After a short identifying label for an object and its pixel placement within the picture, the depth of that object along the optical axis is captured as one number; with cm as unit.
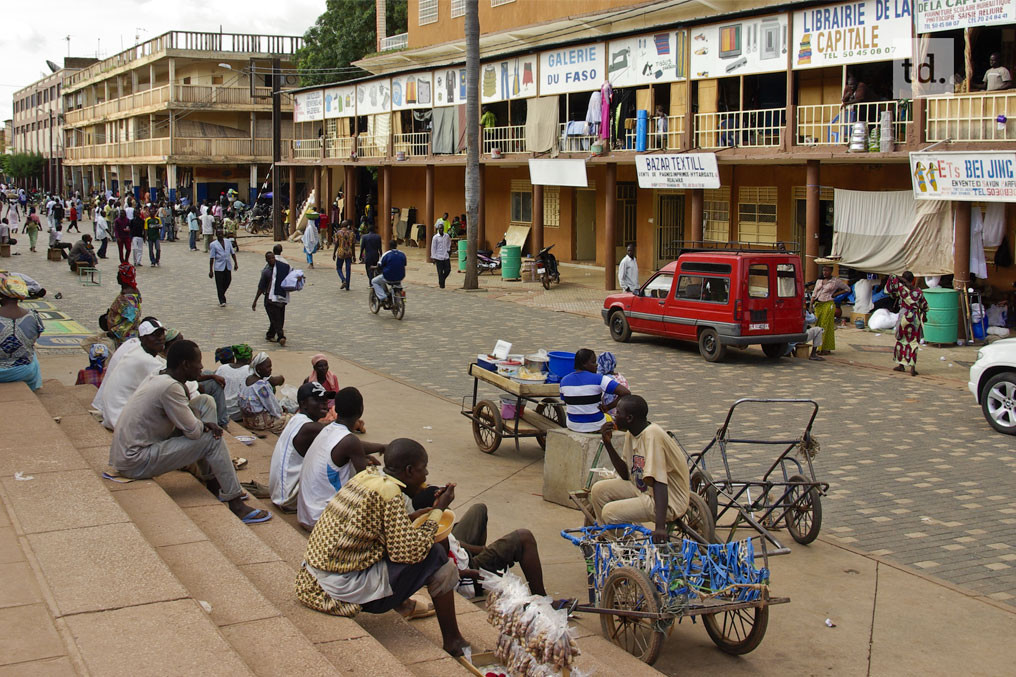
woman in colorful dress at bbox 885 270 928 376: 1551
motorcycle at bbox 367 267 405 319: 2136
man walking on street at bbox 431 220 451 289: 2770
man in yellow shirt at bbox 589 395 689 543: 657
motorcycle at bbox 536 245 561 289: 2772
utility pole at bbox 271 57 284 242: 4431
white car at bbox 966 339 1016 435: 1209
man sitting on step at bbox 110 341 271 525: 750
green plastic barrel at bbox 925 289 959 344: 1839
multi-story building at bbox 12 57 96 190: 8775
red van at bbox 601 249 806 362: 1667
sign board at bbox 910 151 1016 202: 1755
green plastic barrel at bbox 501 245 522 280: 3002
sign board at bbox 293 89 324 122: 4338
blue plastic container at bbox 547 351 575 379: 1084
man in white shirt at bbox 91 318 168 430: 909
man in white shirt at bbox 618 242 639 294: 2323
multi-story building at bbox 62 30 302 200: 5422
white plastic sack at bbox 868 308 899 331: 2041
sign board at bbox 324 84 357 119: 4062
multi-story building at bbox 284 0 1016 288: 1981
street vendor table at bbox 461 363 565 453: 1062
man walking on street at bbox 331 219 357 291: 2650
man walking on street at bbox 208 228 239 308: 2230
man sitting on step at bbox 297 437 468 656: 538
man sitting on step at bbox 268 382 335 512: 793
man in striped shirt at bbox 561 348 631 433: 917
